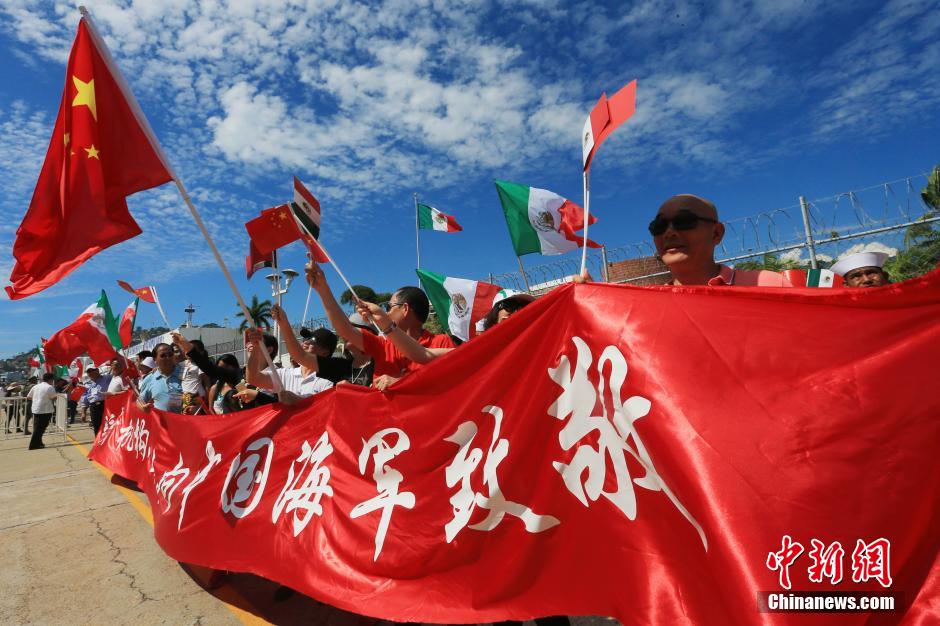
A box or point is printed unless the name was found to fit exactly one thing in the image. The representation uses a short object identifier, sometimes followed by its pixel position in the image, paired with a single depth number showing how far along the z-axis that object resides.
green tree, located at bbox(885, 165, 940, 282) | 6.44
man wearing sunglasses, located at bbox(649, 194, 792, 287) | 2.13
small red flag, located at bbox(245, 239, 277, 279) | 4.33
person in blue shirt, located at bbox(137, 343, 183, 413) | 6.60
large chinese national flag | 3.22
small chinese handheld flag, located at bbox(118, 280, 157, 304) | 7.21
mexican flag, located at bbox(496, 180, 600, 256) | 6.27
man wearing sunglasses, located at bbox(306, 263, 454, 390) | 3.10
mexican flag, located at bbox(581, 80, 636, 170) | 2.26
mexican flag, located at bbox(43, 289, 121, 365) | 8.03
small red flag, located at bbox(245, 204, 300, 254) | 3.48
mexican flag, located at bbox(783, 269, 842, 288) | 3.69
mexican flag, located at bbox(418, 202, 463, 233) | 9.51
